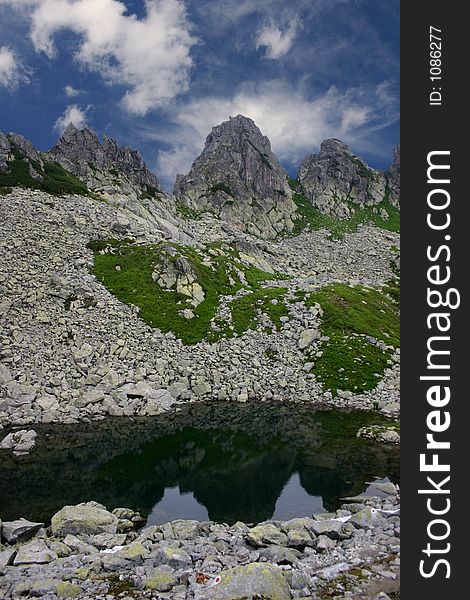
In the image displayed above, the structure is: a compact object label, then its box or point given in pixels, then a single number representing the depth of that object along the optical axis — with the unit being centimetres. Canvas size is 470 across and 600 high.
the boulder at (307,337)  5378
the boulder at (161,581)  1350
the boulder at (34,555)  1576
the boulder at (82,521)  1920
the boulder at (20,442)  3084
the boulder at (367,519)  1881
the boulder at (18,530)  1858
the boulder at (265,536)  1706
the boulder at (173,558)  1523
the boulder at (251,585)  1233
